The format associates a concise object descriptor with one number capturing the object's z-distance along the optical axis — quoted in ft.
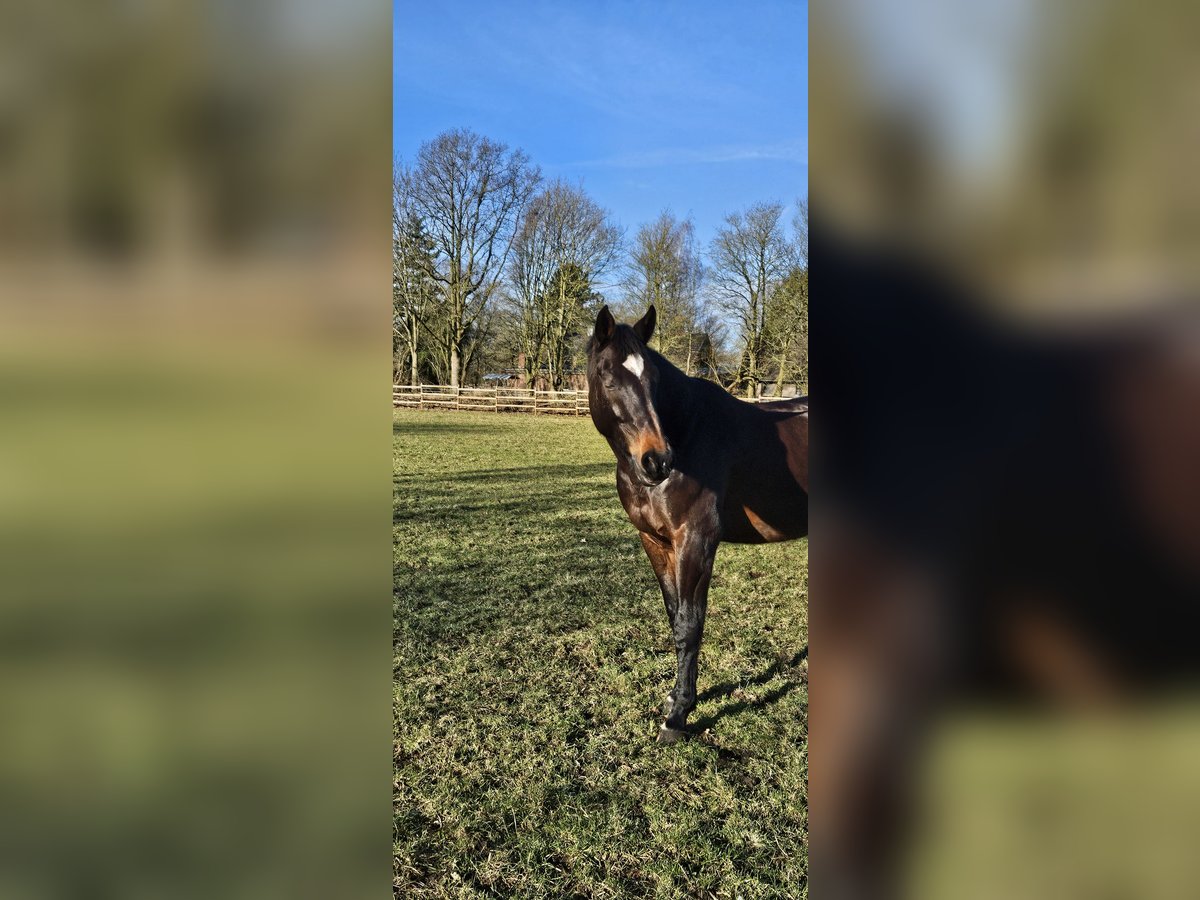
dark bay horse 10.02
